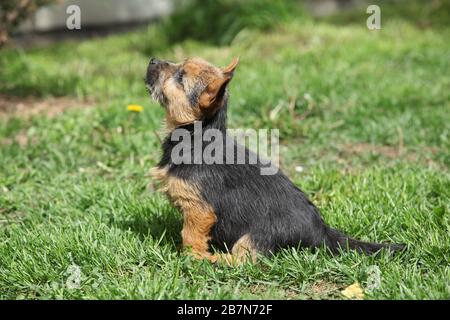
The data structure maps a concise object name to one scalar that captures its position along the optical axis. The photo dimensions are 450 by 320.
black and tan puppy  3.74
